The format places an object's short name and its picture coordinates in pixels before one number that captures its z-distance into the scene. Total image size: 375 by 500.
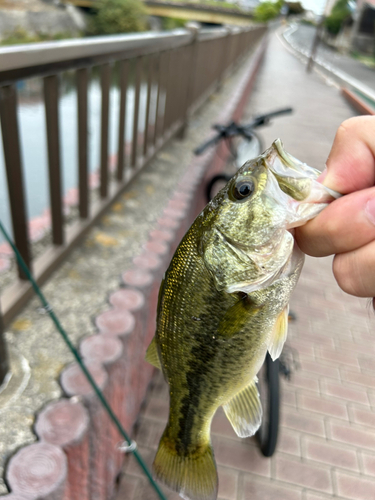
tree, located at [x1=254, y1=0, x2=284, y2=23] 32.86
